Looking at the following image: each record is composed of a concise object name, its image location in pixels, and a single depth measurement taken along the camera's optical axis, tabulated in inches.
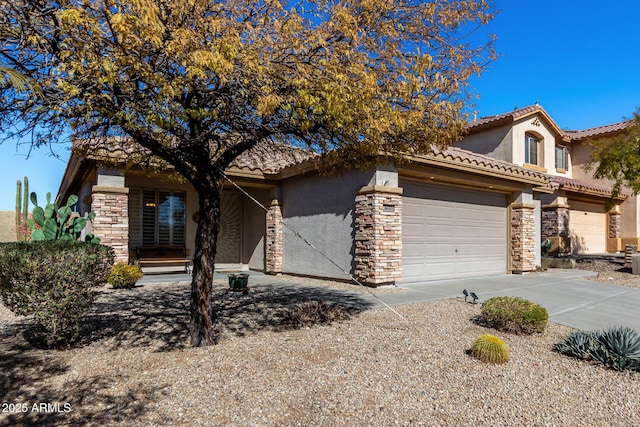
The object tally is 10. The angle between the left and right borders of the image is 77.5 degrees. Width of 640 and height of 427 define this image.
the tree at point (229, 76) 156.9
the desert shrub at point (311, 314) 246.3
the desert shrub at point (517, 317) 235.1
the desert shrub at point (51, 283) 179.0
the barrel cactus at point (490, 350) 187.5
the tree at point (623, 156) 557.3
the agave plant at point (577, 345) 198.4
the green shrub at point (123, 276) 388.0
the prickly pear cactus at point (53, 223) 305.1
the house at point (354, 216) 399.9
